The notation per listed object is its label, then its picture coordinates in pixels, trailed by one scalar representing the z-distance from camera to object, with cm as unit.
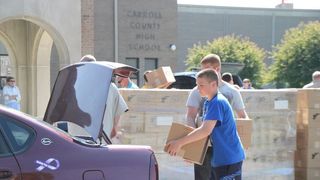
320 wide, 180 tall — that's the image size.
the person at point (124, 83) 955
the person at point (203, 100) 602
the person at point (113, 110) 636
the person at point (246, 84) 1860
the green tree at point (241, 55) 3872
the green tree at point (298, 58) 3319
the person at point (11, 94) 1648
